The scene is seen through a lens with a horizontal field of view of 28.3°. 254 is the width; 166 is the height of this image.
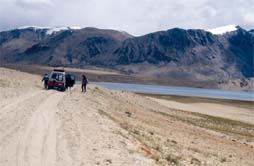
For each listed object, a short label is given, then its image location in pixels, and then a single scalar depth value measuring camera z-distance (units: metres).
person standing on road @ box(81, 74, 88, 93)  63.89
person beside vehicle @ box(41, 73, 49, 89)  63.96
